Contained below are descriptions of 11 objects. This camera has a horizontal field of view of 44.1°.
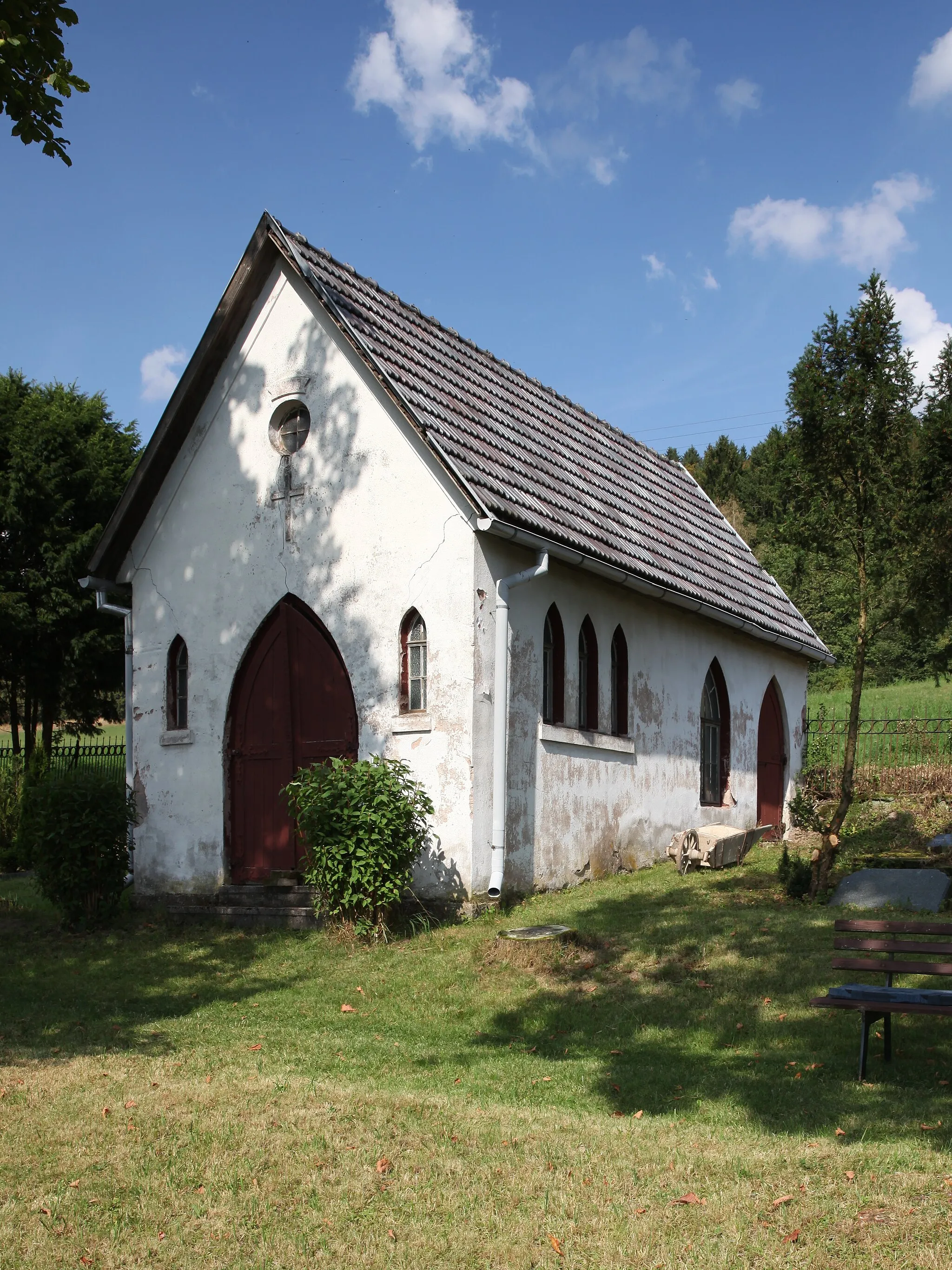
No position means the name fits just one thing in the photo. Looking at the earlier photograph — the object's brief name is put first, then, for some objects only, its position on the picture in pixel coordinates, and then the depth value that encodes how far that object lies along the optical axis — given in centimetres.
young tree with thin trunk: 1289
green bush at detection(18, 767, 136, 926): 1310
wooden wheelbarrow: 1567
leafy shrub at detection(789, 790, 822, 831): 1440
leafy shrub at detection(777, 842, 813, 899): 1291
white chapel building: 1262
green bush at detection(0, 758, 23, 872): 2014
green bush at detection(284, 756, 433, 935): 1150
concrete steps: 1288
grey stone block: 1245
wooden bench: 714
